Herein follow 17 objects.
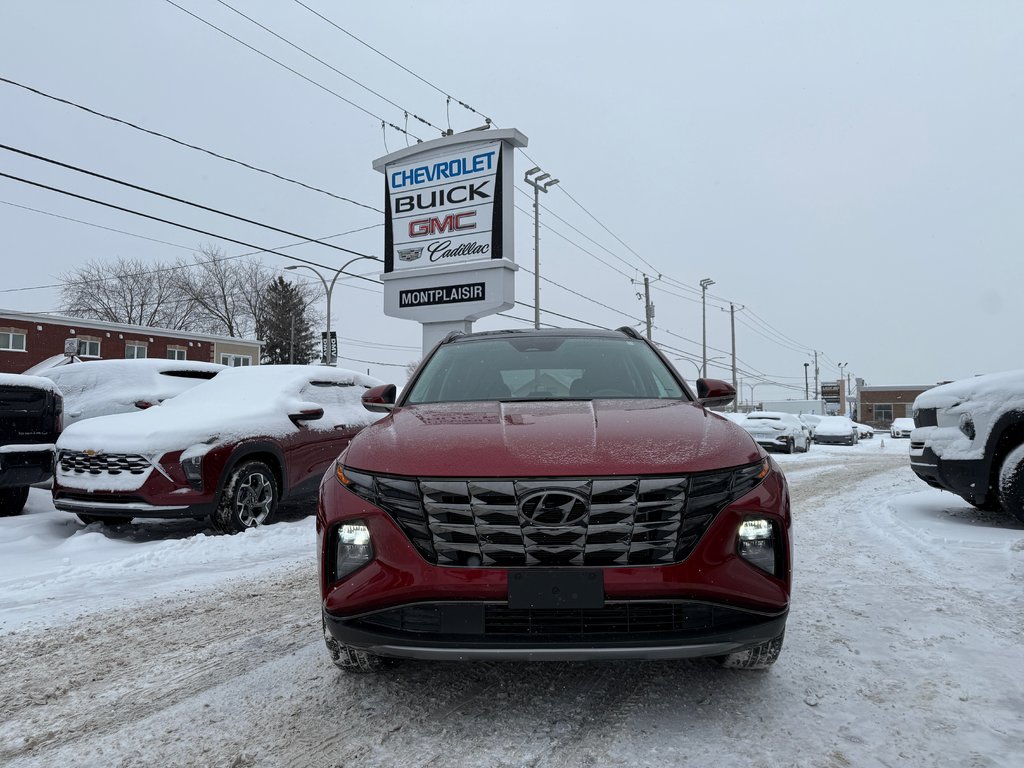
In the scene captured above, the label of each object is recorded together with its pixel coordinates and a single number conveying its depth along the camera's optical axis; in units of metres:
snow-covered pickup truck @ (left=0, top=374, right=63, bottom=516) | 6.00
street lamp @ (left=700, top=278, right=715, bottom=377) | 47.94
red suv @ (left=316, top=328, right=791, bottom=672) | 2.18
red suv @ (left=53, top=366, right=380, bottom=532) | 5.51
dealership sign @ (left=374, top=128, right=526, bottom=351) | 13.38
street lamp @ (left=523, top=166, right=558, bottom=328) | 31.39
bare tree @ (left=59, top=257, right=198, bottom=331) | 49.31
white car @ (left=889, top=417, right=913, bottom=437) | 43.47
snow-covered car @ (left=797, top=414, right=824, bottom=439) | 30.56
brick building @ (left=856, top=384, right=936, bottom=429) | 81.25
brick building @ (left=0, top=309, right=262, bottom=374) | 32.12
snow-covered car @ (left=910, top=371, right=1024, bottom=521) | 5.86
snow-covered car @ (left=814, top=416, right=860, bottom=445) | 28.94
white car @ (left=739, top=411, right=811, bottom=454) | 18.80
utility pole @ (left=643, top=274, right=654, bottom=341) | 42.12
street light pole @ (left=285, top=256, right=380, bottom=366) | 26.90
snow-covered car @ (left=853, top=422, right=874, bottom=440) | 40.51
